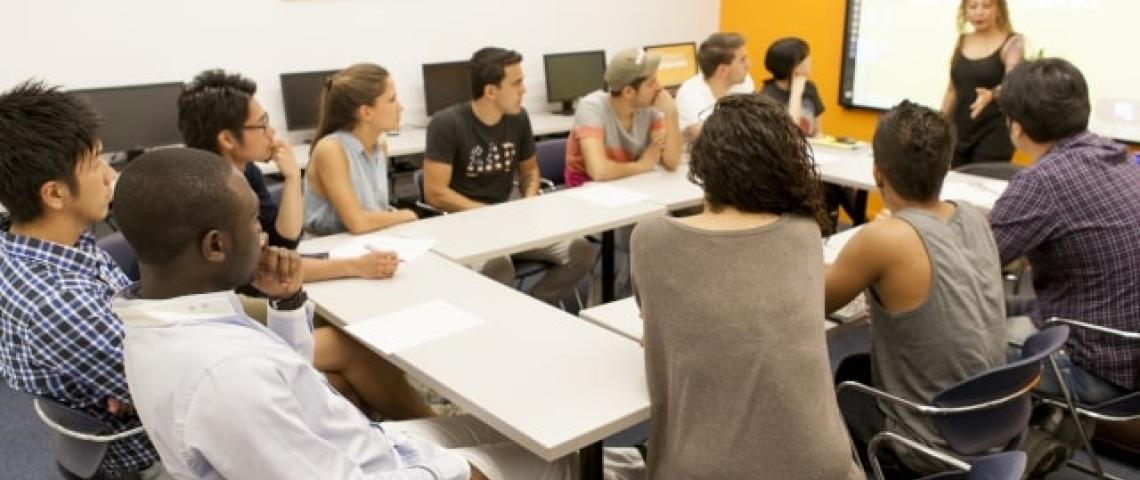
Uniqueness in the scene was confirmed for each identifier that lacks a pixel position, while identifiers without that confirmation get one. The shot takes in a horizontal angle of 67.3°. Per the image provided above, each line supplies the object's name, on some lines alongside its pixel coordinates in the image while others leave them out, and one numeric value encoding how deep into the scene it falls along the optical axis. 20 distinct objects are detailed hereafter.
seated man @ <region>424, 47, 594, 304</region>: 3.46
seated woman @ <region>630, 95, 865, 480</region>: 1.49
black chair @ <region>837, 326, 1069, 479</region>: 1.78
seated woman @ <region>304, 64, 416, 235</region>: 2.88
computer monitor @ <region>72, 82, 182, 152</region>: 4.19
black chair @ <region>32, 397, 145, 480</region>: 1.69
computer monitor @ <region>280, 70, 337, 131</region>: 4.77
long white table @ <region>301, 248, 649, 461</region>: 1.62
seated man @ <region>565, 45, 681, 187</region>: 3.67
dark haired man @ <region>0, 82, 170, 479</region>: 1.65
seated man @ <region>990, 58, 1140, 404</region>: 2.25
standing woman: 4.14
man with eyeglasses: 2.28
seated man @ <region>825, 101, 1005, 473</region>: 1.85
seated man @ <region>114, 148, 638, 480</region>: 1.17
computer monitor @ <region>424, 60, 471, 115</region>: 5.23
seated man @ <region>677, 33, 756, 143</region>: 4.11
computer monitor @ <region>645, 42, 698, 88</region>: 6.13
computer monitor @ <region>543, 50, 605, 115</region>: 5.70
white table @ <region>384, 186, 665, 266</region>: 2.78
